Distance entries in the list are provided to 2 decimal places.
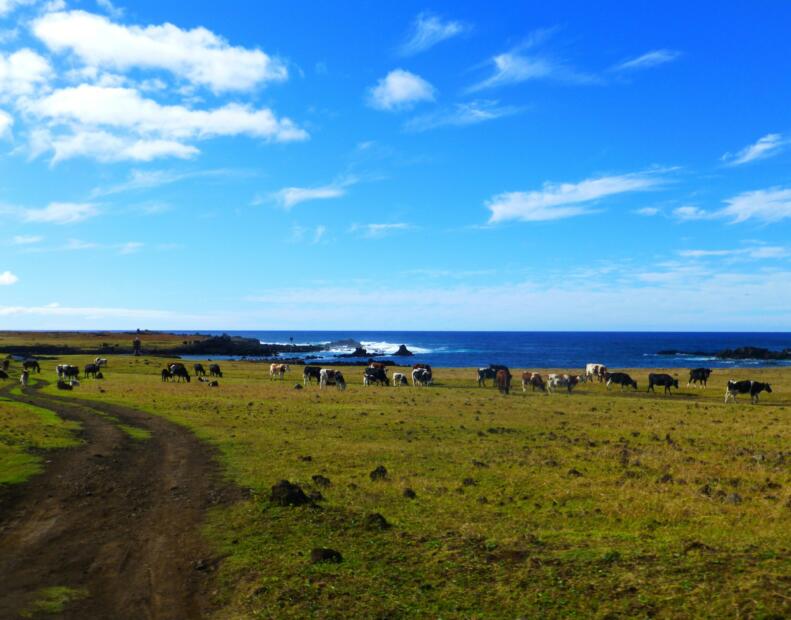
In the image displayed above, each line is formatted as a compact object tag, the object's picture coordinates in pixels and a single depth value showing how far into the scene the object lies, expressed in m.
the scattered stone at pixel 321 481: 17.48
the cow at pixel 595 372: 68.12
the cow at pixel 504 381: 54.07
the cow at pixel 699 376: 62.54
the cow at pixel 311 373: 62.16
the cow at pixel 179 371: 62.47
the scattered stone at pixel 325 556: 11.10
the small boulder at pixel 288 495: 14.93
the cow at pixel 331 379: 55.82
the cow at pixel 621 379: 60.45
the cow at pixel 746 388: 48.16
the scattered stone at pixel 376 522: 13.23
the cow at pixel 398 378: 60.75
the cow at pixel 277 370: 69.38
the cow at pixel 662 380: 57.47
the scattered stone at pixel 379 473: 18.50
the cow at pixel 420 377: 60.09
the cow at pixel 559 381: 57.53
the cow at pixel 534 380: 57.53
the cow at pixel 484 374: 62.47
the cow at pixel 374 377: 61.51
